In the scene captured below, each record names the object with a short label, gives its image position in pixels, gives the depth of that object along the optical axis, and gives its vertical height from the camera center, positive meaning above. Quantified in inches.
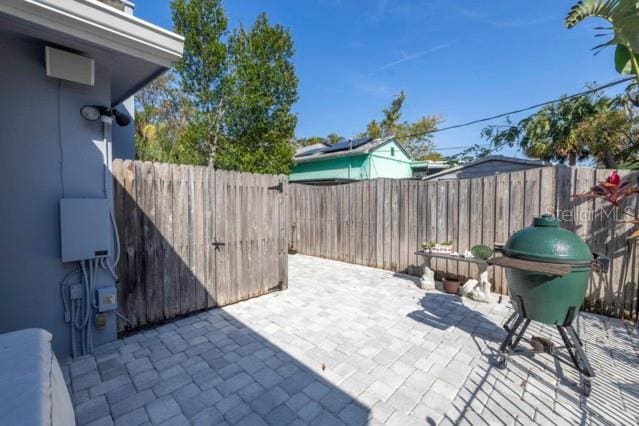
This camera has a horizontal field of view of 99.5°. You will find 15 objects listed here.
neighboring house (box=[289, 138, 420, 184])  513.5 +82.4
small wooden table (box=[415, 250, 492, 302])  162.2 -50.8
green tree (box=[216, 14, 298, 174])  475.8 +186.0
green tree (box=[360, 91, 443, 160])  872.3 +256.2
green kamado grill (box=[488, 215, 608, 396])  84.7 -23.8
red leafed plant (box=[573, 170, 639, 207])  129.7 +5.7
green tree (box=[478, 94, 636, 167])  379.2 +105.1
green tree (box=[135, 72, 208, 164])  333.1 +147.0
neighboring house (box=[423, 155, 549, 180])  345.7 +47.8
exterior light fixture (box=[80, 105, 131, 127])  104.4 +36.1
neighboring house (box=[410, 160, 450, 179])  629.6 +83.1
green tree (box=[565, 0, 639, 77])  85.7 +59.2
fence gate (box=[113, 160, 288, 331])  125.7 -18.4
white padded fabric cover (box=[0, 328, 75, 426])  35.4 -27.3
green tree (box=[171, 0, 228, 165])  446.9 +237.3
